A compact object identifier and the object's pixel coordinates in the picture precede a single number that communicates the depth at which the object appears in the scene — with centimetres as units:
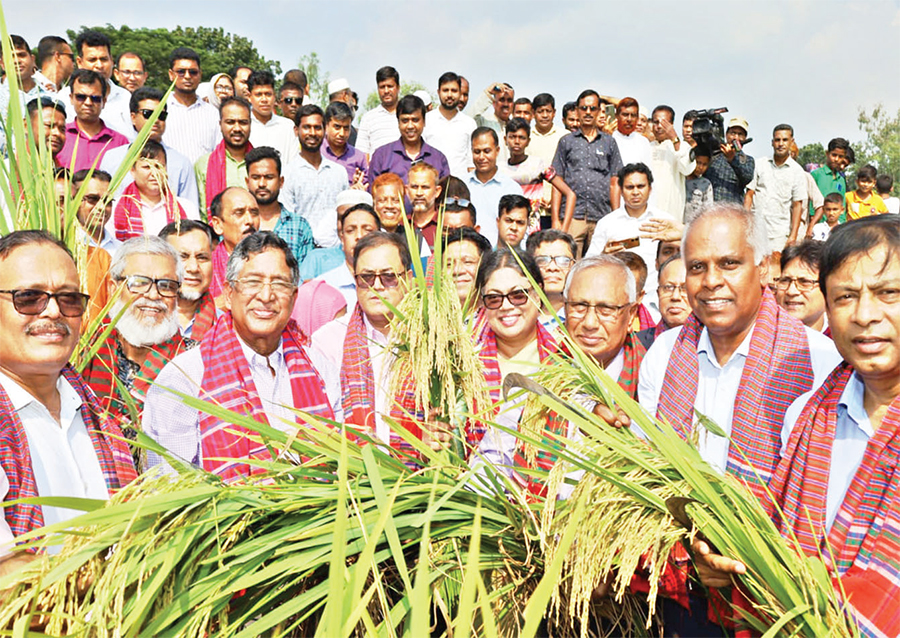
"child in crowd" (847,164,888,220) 1265
